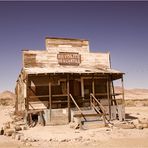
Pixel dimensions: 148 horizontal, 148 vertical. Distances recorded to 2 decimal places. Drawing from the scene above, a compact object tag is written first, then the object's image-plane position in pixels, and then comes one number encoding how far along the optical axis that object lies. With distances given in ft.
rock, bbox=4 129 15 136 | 49.07
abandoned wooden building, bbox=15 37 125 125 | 63.36
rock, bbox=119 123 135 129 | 55.24
